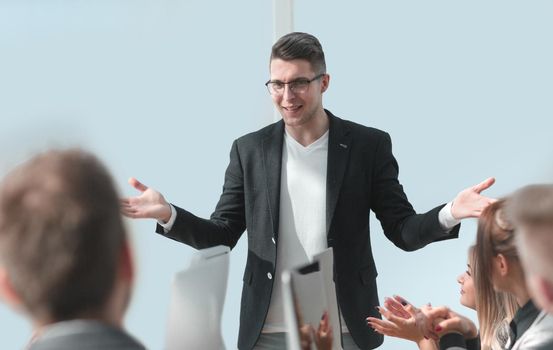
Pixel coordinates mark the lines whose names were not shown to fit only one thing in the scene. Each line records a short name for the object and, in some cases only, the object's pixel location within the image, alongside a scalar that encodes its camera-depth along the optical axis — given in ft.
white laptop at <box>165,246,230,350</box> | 7.00
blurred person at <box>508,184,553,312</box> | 5.73
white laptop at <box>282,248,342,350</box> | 6.41
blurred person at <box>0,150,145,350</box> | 4.84
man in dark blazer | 10.14
